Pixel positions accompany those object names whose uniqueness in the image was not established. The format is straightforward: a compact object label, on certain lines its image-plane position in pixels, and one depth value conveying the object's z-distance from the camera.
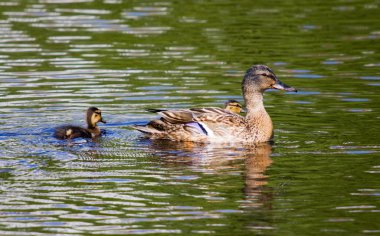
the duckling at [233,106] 14.98
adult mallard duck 13.84
